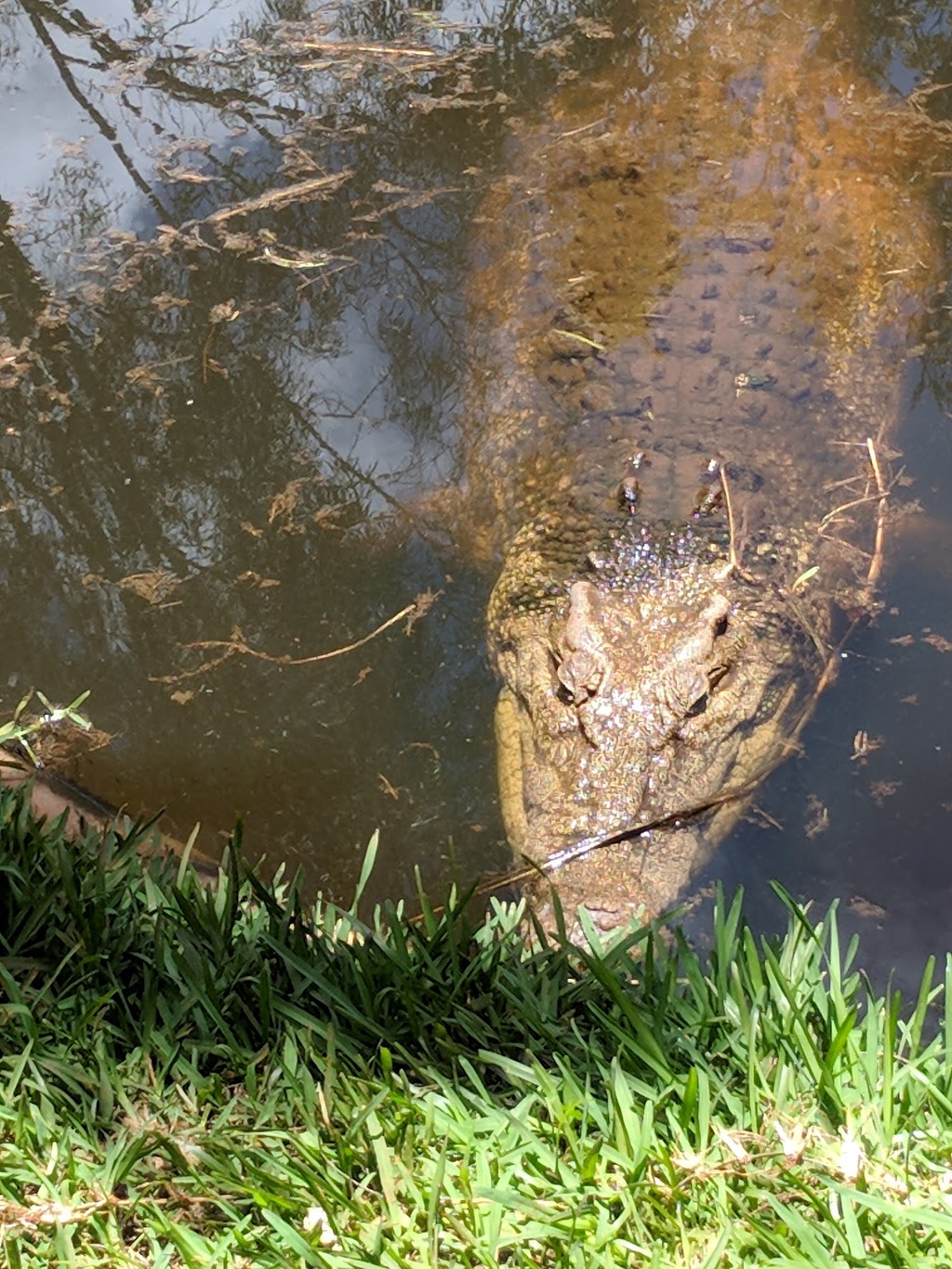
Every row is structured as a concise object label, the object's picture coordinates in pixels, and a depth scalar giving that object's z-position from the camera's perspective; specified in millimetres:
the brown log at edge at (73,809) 2639
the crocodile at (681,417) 3506
